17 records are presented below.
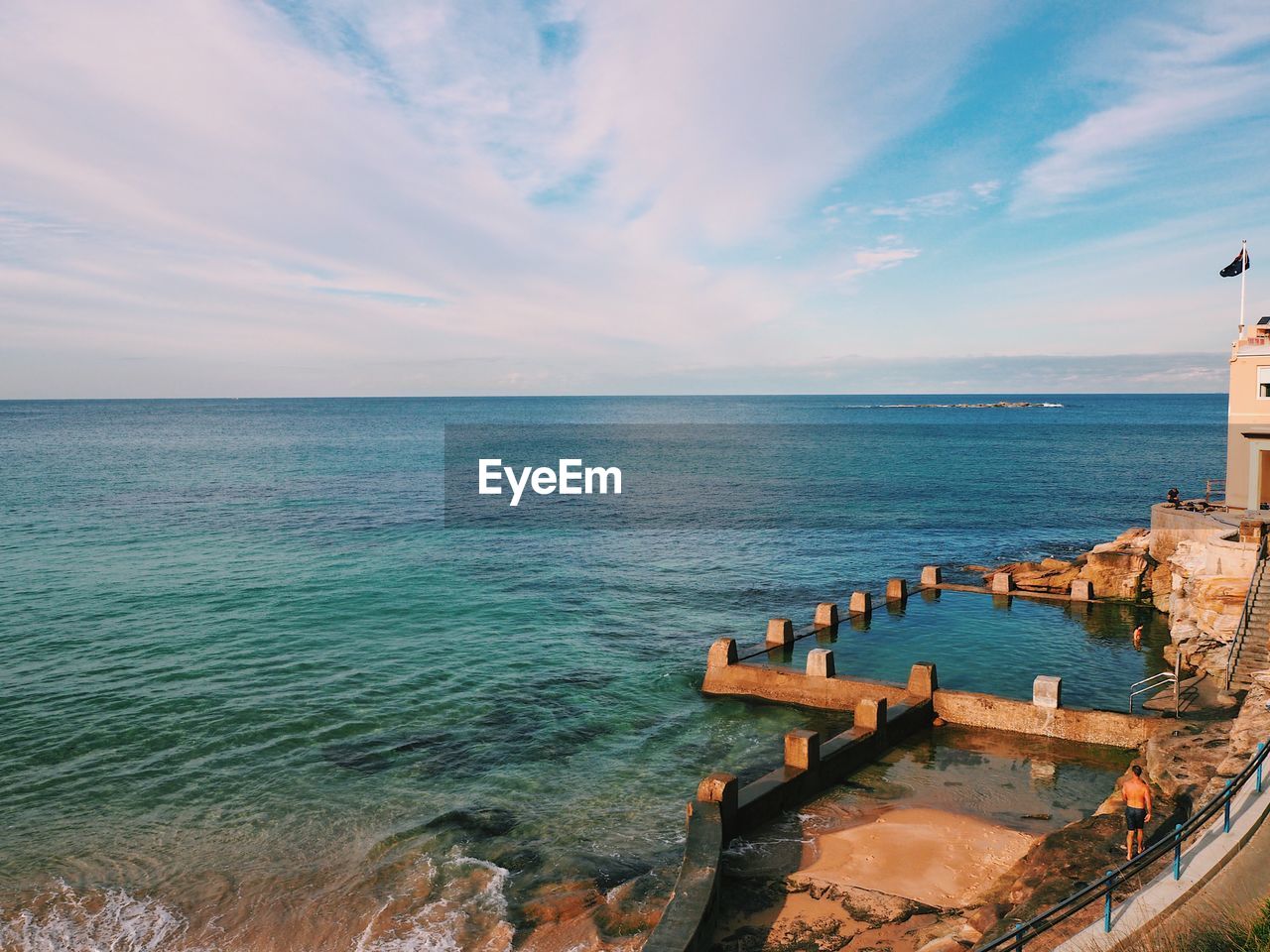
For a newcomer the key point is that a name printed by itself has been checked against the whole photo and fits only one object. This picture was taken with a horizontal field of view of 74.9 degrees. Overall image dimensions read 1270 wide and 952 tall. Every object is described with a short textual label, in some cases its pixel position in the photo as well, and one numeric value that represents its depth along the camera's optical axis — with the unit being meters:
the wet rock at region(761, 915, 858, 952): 13.33
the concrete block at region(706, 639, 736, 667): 27.20
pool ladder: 26.45
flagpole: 34.06
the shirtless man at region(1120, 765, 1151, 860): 13.49
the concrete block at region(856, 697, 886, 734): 21.27
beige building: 32.78
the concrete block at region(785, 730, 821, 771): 18.73
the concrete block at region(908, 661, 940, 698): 23.70
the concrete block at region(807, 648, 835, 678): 25.44
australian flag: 34.50
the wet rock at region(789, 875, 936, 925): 14.12
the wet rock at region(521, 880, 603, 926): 15.23
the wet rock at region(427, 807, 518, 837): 18.62
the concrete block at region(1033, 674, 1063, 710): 22.38
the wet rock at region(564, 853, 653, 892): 16.44
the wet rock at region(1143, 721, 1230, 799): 16.58
